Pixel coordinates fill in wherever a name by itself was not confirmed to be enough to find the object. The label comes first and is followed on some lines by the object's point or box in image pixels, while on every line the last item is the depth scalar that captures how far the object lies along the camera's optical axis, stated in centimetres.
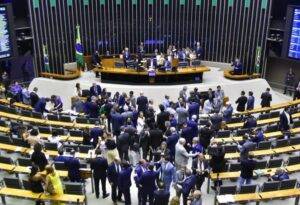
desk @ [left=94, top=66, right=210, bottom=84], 1950
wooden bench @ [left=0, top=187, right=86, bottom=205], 928
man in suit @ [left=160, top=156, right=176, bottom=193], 985
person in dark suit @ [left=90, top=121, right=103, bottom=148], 1189
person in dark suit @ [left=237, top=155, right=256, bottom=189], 993
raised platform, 1909
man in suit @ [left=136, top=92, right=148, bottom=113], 1465
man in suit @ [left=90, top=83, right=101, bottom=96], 1623
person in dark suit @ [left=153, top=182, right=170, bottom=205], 868
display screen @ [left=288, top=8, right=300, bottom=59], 1792
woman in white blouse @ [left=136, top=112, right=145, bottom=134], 1240
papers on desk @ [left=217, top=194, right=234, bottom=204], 945
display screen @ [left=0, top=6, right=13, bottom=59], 1728
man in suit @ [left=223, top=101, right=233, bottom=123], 1414
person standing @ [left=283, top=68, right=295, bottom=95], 1988
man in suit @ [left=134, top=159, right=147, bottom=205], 955
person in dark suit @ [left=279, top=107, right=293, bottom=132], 1305
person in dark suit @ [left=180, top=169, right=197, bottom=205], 929
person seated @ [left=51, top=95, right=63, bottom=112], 1506
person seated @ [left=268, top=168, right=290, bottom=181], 1027
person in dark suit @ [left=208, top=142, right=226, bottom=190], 1023
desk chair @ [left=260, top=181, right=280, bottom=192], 989
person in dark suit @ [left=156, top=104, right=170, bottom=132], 1276
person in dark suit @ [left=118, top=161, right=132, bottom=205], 945
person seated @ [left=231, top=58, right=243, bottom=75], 2034
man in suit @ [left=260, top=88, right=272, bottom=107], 1599
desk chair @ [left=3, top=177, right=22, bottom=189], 983
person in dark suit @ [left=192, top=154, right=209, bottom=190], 963
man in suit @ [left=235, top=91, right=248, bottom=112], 1545
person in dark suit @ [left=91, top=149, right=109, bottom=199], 988
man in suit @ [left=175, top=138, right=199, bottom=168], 1059
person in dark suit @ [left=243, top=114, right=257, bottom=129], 1327
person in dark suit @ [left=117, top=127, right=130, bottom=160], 1139
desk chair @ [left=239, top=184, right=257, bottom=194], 976
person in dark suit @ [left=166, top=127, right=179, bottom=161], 1135
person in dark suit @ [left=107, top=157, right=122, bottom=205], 977
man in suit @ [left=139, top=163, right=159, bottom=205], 932
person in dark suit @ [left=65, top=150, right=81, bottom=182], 991
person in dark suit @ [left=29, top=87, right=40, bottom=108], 1504
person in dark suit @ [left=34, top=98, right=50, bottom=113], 1462
